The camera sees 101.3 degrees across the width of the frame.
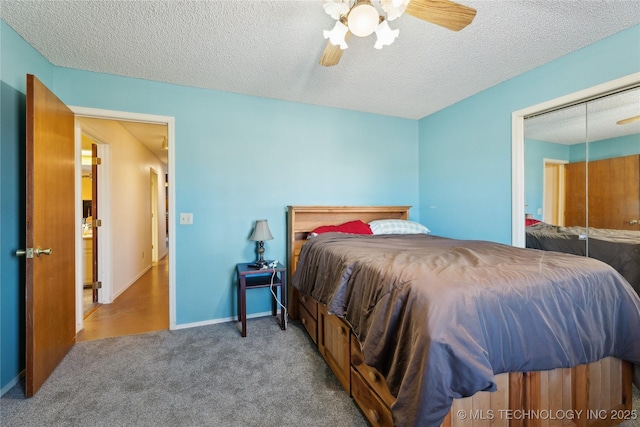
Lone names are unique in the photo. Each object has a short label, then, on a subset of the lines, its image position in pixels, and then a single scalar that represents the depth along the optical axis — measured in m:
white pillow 2.89
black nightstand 2.39
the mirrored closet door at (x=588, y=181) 1.89
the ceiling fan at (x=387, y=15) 1.23
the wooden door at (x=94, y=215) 3.21
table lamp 2.59
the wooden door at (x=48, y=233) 1.61
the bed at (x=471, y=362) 0.92
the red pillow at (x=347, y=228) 2.78
